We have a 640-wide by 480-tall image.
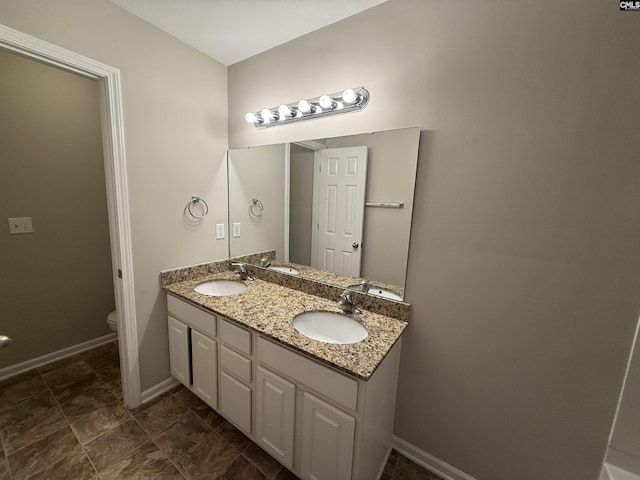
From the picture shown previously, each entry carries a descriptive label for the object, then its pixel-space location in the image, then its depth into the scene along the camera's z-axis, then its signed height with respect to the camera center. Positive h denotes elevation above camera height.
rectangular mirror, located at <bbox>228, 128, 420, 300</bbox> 1.33 +0.00
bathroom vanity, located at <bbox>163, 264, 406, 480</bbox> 1.00 -0.83
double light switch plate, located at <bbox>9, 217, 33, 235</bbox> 1.82 -0.26
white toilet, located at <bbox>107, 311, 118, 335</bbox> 2.07 -1.05
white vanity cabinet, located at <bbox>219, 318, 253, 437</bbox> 1.30 -0.95
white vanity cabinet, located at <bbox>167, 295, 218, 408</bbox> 1.49 -0.96
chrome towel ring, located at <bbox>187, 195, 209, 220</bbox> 1.81 -0.05
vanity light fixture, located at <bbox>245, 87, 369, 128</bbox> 1.34 +0.58
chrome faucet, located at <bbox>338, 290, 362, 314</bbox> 1.38 -0.54
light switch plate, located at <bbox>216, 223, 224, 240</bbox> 2.01 -0.25
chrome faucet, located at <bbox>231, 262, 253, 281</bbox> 1.93 -0.54
